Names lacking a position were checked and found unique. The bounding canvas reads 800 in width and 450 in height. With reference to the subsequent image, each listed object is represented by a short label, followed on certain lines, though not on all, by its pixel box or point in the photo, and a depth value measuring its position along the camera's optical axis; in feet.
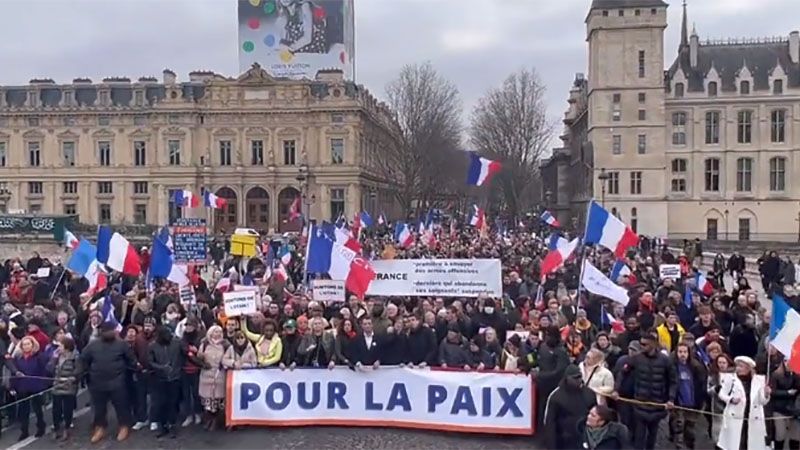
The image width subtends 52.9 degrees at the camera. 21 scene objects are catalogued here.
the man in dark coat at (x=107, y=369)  33.73
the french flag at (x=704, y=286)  55.98
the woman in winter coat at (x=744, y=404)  29.75
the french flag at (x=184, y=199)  116.84
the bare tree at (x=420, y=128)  185.88
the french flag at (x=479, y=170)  84.84
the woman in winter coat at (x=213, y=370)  34.73
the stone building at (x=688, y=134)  199.82
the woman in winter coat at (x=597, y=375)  29.63
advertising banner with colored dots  245.65
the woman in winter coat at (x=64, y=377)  34.32
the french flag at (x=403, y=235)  93.76
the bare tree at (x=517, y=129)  224.74
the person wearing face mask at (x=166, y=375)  34.71
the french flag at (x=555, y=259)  55.62
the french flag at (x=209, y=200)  117.70
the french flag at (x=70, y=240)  68.60
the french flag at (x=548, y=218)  115.05
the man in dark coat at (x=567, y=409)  28.91
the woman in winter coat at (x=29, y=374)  34.76
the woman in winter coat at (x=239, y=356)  34.88
